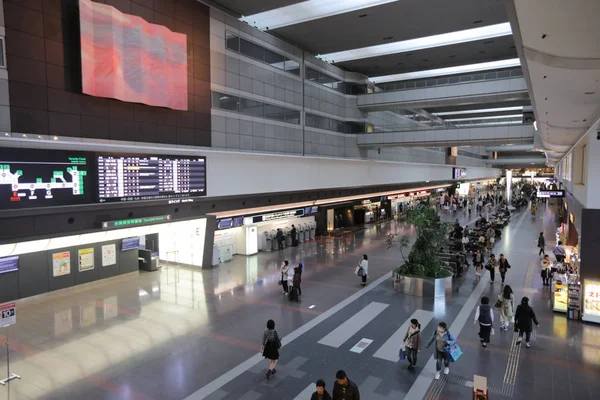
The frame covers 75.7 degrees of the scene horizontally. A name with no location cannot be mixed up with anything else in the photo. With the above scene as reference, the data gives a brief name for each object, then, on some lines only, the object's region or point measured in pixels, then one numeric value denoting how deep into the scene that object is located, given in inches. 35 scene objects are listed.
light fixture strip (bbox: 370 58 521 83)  1116.5
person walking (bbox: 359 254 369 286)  573.0
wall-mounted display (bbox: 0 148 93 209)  374.3
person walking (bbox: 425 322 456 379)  308.2
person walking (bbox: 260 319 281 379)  309.7
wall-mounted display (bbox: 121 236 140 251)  642.7
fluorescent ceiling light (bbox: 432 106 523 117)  1672.9
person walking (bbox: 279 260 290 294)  528.1
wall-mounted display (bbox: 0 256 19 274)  494.9
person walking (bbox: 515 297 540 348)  358.0
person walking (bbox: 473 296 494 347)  358.9
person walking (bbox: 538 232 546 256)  784.3
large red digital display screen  456.1
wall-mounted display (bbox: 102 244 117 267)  616.7
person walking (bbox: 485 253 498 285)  587.0
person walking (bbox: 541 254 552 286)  568.4
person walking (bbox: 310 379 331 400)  212.8
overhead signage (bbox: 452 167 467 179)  1894.7
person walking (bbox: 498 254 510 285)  576.1
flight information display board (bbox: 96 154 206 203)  468.4
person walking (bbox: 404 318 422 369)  318.7
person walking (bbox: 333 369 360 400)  215.0
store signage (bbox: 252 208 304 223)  767.3
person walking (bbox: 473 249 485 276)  621.9
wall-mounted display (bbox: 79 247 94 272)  583.5
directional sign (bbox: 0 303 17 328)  311.7
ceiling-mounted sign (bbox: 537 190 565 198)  703.7
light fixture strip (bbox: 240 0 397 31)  709.9
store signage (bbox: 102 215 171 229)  480.1
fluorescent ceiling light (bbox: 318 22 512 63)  862.5
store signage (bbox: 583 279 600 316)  418.2
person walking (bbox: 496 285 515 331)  406.6
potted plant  525.3
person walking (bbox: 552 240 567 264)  619.5
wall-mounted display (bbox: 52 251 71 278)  550.3
